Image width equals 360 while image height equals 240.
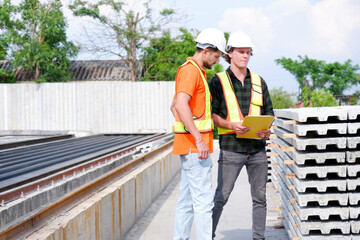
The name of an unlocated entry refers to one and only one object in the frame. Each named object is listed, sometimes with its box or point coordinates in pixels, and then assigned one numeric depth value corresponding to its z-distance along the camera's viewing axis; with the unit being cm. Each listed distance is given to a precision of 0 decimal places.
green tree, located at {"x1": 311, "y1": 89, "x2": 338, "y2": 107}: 3864
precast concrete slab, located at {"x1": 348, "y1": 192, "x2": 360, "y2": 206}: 422
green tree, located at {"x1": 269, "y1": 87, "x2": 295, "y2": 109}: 5981
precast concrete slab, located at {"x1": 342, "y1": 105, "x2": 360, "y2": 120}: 409
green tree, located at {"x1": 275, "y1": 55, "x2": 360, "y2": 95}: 6034
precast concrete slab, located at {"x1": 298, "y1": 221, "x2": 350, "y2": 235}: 426
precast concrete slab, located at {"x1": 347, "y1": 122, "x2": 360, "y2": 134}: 412
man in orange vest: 367
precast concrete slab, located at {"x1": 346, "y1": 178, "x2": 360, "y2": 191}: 422
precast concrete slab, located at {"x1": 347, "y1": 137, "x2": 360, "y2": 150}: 416
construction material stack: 414
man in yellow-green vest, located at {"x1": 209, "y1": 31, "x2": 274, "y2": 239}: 441
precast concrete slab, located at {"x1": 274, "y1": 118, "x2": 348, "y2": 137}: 412
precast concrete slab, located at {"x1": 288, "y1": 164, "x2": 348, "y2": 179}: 423
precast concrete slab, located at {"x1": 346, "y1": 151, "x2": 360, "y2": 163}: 421
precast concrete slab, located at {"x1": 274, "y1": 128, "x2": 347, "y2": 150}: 416
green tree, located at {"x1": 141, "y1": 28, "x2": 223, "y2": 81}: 2591
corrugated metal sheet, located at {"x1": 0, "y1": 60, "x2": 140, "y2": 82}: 2661
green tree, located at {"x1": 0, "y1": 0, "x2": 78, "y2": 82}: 2286
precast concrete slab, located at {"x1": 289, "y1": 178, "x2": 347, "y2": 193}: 424
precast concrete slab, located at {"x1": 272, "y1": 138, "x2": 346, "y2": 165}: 422
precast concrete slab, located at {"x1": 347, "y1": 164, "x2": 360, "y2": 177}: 420
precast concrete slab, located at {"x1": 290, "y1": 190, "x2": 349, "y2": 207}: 425
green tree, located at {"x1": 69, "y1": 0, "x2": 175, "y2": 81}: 2552
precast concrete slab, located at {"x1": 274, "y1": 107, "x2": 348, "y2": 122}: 408
